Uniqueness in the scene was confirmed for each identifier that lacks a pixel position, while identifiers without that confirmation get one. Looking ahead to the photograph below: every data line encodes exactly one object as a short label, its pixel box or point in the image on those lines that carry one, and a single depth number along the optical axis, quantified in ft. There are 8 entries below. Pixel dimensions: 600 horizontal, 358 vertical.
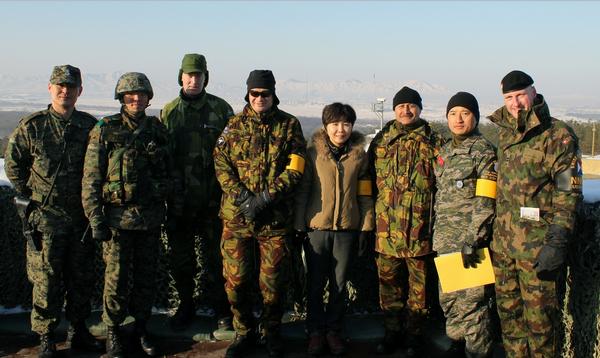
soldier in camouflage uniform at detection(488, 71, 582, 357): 12.23
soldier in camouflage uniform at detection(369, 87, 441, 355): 14.56
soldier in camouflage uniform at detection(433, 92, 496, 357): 13.55
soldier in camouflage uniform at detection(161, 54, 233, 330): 16.07
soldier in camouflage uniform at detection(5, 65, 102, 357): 14.82
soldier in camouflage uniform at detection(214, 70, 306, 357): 14.67
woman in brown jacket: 14.78
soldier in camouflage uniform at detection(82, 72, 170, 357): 14.40
